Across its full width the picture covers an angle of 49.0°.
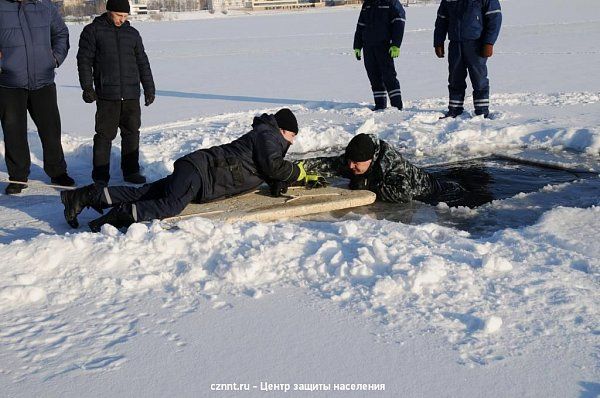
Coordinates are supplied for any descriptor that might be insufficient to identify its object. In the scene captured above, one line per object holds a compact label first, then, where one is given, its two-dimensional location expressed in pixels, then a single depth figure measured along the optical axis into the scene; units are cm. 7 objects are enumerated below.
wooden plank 443
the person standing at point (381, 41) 873
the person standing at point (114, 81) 536
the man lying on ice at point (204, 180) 430
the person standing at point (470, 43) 784
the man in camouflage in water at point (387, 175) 482
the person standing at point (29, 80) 525
